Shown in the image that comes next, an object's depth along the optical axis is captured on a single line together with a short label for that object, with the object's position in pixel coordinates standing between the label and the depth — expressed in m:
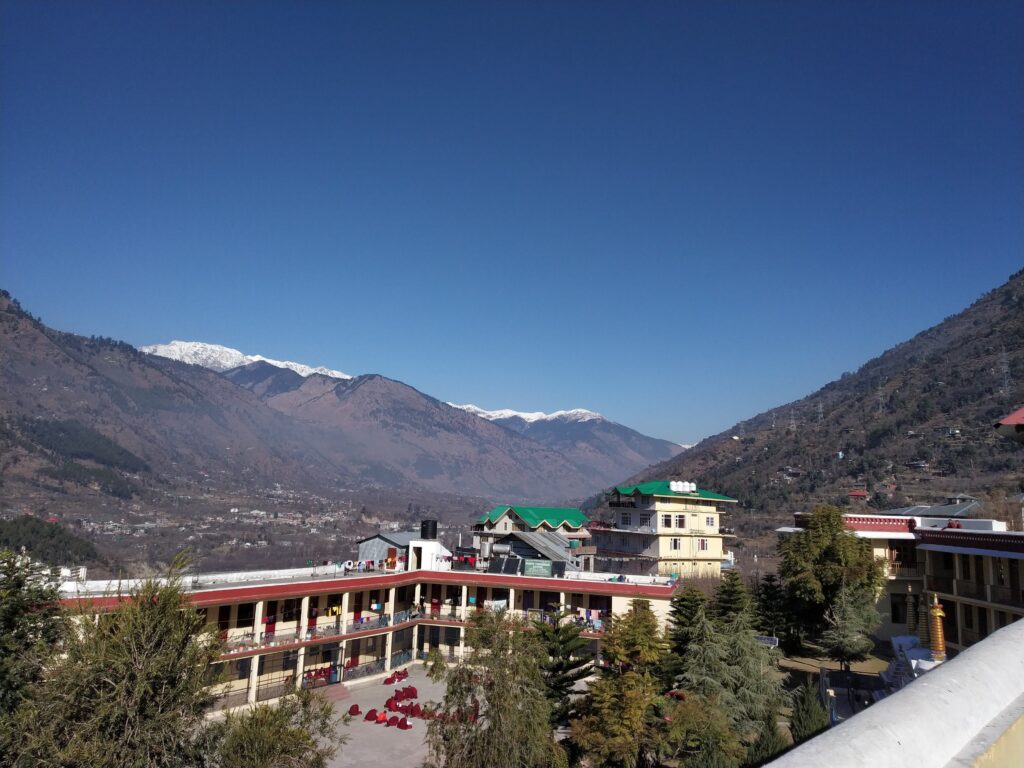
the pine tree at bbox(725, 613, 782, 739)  24.92
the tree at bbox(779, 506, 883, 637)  34.62
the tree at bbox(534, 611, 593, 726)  26.28
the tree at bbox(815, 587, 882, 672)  31.80
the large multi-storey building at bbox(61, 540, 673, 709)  31.34
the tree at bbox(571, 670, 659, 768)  21.28
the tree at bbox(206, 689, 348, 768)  14.81
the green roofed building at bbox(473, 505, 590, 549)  62.97
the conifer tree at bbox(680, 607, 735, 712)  24.93
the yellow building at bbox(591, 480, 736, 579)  60.72
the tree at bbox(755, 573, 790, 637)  40.25
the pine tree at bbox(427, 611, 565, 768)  17.86
